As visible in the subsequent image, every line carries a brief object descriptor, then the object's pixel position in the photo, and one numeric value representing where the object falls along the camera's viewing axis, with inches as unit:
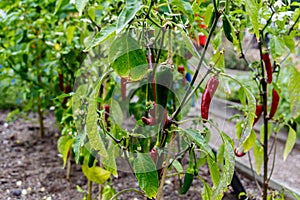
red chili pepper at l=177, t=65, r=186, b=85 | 64.8
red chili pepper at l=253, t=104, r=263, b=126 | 54.3
